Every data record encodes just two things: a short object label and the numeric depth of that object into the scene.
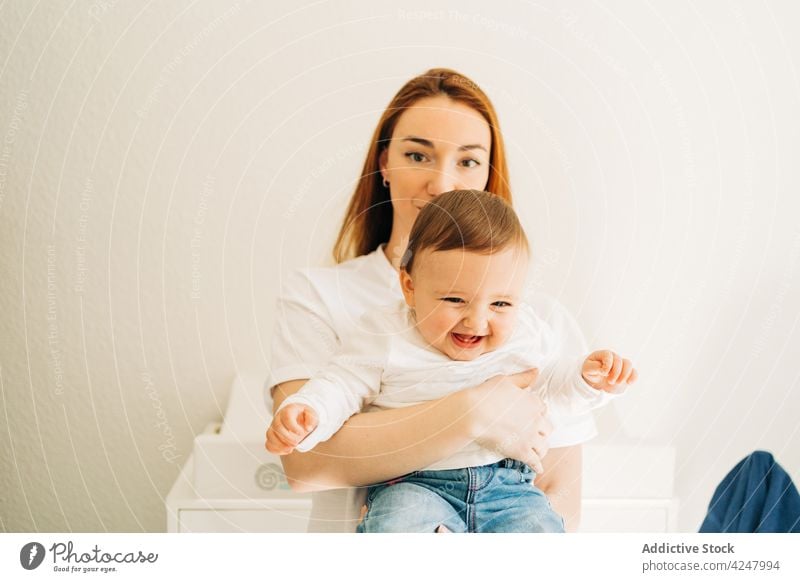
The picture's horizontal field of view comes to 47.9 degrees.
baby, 0.77
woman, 0.78
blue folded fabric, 1.04
